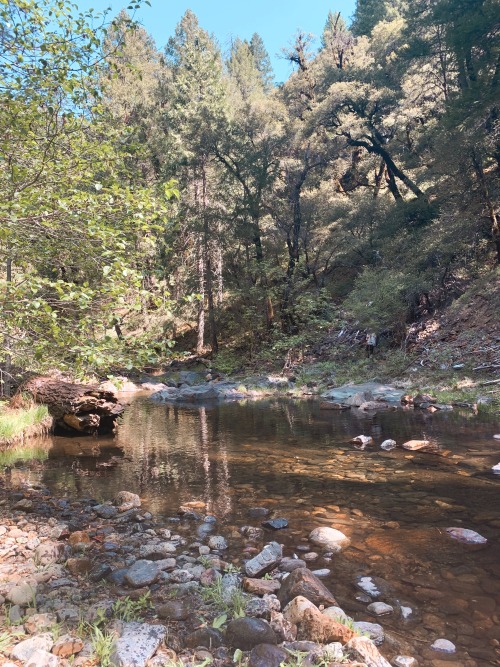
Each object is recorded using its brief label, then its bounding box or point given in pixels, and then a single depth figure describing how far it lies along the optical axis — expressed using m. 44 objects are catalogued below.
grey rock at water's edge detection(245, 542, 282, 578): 4.04
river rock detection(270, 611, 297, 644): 2.99
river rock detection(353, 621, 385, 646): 3.10
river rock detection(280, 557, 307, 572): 4.16
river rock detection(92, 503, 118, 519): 5.62
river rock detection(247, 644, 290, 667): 2.68
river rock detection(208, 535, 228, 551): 4.68
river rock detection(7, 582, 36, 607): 3.33
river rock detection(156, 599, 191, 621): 3.30
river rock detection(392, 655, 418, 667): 2.85
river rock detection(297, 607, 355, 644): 2.91
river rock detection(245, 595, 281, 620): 3.31
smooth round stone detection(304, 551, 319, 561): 4.43
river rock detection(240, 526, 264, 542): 4.95
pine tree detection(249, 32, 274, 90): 58.48
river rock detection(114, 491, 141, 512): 5.92
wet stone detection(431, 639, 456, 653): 3.02
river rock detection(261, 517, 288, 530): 5.20
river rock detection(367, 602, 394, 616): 3.47
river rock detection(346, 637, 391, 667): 2.69
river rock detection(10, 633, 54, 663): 2.61
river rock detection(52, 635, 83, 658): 2.72
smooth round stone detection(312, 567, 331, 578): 4.10
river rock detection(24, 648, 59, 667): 2.52
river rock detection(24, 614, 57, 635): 2.97
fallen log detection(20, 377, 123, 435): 11.38
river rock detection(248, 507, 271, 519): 5.62
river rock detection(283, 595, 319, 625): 3.12
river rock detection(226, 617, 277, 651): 2.93
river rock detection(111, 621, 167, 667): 2.66
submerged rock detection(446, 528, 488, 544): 4.59
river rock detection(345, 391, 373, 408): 14.17
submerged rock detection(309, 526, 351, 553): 4.66
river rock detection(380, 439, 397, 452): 8.52
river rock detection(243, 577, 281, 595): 3.72
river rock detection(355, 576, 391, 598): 3.77
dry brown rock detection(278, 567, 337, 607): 3.53
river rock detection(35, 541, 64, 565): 4.18
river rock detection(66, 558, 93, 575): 4.05
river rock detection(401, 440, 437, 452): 8.26
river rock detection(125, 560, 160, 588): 3.80
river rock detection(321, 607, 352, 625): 3.21
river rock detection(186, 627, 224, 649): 2.95
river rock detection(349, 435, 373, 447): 9.04
